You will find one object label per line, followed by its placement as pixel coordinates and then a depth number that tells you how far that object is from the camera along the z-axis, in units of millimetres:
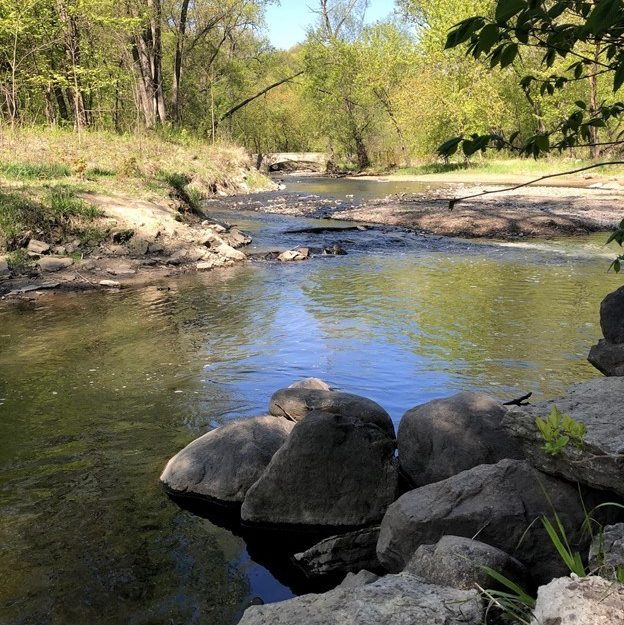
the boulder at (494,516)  3795
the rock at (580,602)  2143
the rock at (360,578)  3607
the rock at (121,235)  15828
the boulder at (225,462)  5223
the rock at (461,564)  3057
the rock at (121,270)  14492
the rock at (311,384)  6827
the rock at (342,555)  4273
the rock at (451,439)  4984
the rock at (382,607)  2518
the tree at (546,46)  1647
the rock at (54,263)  14059
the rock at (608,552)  2551
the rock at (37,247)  14344
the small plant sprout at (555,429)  2414
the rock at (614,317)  6949
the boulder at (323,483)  4824
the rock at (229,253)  16609
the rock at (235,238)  18562
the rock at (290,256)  16686
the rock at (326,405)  5836
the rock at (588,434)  3268
